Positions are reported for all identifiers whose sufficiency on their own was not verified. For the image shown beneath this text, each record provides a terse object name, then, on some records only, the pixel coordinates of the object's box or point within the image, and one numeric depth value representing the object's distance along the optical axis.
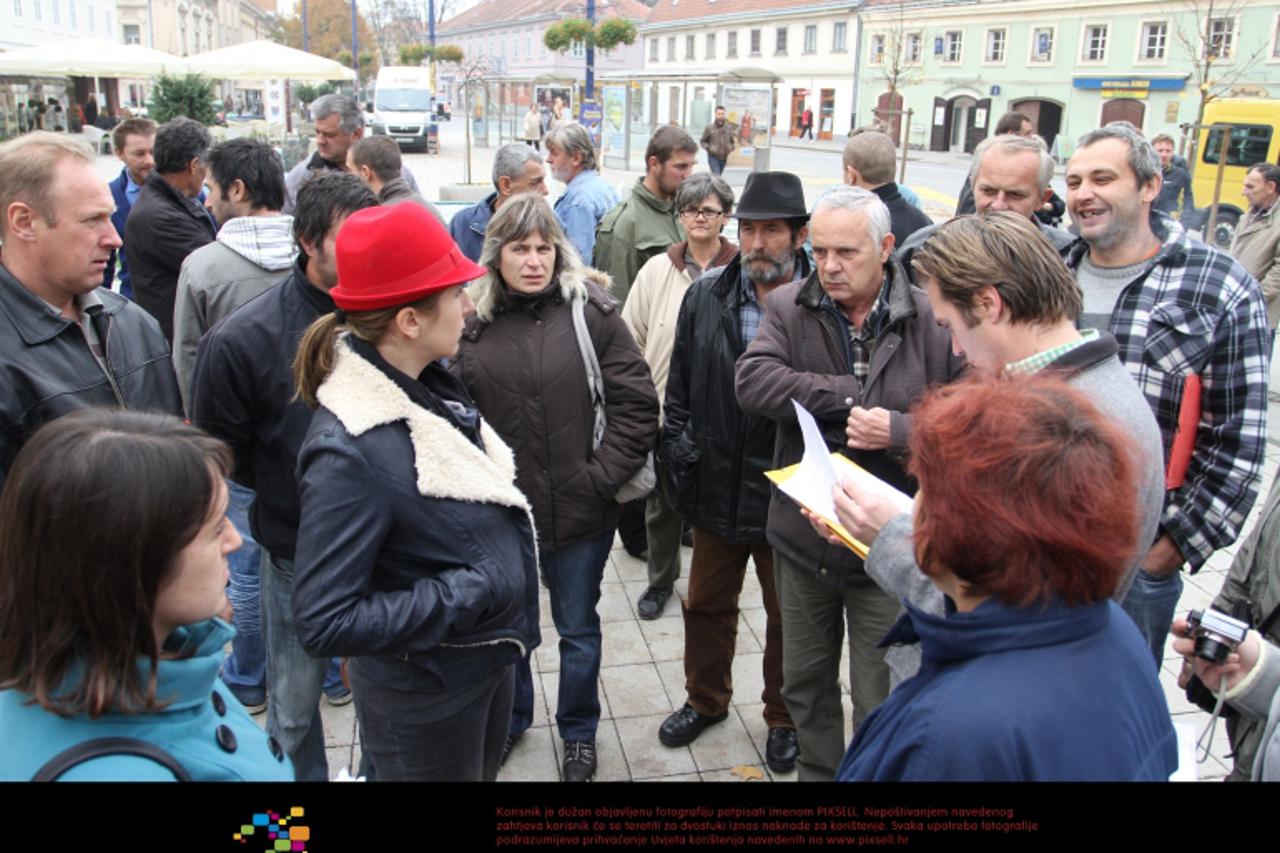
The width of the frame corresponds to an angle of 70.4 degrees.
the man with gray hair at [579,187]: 6.13
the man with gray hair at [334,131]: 6.77
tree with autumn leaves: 64.62
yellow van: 16.20
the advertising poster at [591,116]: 26.42
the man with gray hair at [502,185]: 5.68
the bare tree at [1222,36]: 31.42
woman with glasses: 4.26
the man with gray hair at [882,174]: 5.20
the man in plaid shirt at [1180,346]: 2.82
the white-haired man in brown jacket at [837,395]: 2.86
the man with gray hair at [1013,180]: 4.03
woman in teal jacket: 1.30
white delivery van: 32.78
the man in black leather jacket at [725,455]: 3.45
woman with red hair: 1.32
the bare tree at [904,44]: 43.06
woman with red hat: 2.04
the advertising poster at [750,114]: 21.14
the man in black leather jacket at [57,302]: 2.47
